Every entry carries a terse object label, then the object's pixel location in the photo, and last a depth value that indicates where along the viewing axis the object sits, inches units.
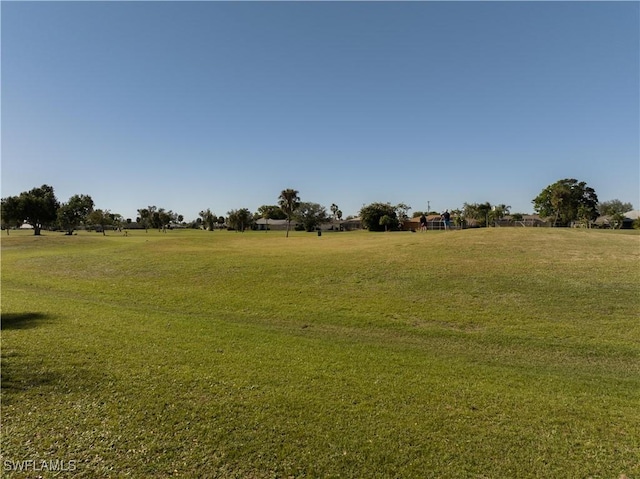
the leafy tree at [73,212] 4020.7
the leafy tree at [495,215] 4141.2
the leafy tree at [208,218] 5991.1
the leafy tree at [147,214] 5540.8
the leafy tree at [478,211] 4487.9
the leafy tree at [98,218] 3520.2
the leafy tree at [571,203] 3628.2
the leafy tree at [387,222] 3896.7
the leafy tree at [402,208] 5906.0
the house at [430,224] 4348.9
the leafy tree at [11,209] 2832.2
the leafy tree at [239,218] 4635.8
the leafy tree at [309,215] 4918.8
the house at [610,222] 4456.7
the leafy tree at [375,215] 4067.4
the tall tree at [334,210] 7260.8
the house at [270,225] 6082.2
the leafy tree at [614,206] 6317.9
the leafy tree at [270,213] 7091.5
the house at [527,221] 4467.5
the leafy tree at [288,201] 3233.3
